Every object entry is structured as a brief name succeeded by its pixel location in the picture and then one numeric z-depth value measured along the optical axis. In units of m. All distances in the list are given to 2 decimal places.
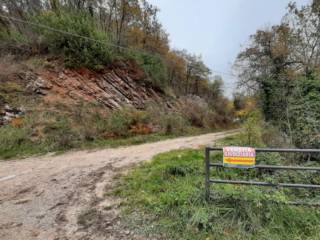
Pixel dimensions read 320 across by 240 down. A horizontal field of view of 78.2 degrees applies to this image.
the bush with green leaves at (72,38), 11.03
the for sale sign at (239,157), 2.86
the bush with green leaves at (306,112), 5.95
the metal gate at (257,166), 2.70
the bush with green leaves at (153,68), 16.50
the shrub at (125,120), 9.61
